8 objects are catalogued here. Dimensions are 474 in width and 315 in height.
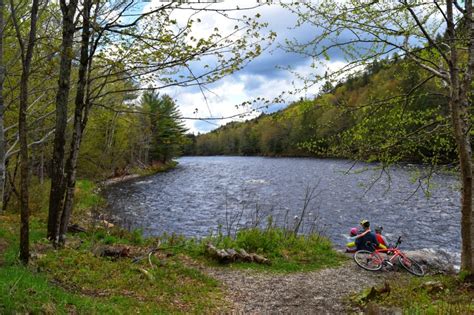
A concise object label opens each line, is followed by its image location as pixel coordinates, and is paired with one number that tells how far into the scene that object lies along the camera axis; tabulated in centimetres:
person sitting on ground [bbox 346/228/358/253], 1349
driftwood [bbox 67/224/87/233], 1259
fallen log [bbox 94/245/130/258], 941
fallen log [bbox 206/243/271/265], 1055
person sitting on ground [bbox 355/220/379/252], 1273
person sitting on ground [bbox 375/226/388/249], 1292
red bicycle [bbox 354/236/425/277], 1080
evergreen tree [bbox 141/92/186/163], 5289
